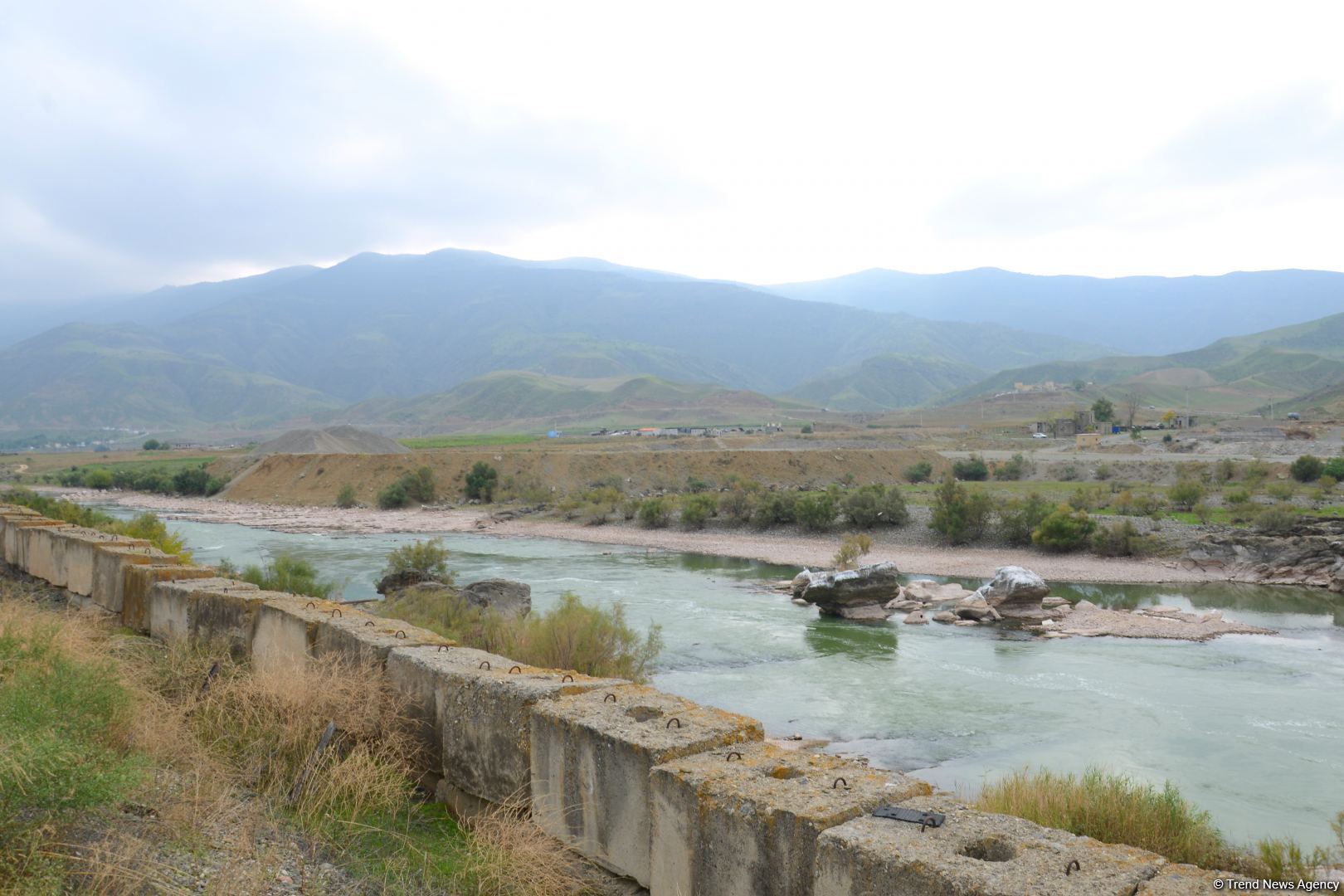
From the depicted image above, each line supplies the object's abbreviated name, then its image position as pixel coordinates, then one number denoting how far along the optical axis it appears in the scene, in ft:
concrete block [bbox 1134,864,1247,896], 13.33
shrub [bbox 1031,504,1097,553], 135.74
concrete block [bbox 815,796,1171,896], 13.47
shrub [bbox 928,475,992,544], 148.97
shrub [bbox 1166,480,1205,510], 155.22
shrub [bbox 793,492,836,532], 166.20
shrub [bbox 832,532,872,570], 119.14
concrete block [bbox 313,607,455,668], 26.45
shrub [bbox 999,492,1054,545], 143.02
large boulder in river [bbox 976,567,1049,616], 91.91
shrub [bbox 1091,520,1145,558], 131.44
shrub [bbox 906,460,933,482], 238.68
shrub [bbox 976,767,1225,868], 29.76
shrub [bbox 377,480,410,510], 230.68
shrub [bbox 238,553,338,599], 75.41
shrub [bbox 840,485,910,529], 163.73
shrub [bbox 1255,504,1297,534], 128.16
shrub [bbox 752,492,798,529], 172.96
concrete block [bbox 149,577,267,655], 31.68
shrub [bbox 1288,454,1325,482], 175.73
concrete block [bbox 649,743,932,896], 15.61
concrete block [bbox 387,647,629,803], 21.35
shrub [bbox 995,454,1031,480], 231.91
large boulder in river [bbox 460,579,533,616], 76.54
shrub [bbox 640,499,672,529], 183.93
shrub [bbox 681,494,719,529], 179.01
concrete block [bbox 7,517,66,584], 48.39
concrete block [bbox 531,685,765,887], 18.48
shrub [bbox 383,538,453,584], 99.30
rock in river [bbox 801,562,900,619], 93.09
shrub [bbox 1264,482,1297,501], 152.46
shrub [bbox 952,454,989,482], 233.76
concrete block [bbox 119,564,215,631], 37.55
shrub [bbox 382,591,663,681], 51.03
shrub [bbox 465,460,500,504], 235.40
